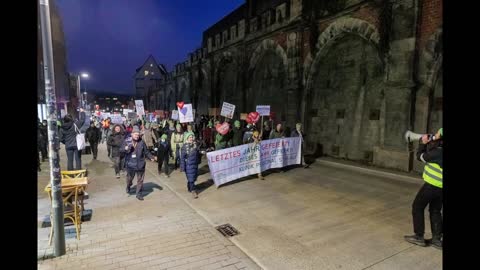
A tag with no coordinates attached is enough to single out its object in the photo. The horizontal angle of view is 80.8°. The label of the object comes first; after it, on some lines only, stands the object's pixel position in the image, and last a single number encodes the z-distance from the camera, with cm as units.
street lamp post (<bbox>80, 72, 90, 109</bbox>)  5419
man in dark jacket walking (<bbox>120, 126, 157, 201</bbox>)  750
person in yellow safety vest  436
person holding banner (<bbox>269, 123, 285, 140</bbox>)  1055
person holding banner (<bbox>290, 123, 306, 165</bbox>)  1041
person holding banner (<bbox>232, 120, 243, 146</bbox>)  1206
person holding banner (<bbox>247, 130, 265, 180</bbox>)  912
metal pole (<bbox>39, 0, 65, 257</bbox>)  439
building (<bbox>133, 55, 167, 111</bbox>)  5781
